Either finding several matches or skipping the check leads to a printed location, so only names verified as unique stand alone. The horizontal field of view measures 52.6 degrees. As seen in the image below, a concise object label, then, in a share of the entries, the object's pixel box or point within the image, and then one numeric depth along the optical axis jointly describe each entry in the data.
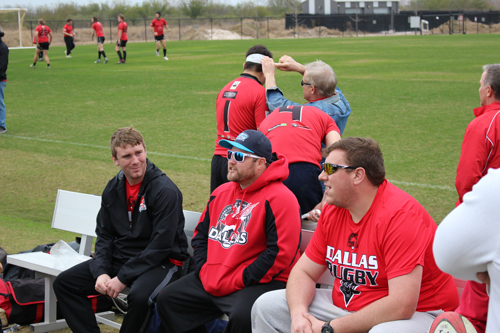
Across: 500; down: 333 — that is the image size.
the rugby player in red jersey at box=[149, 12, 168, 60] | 28.07
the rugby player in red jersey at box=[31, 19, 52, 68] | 24.45
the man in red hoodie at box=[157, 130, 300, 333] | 3.41
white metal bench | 4.23
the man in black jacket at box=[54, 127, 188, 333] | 3.86
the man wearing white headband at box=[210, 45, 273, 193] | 5.48
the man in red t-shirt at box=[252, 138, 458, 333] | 2.68
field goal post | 43.34
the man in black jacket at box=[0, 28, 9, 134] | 11.42
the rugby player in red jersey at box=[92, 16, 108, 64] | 25.97
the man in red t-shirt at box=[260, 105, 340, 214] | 4.34
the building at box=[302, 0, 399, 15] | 98.38
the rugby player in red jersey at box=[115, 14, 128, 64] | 24.46
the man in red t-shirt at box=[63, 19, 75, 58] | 29.53
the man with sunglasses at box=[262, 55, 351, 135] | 4.69
